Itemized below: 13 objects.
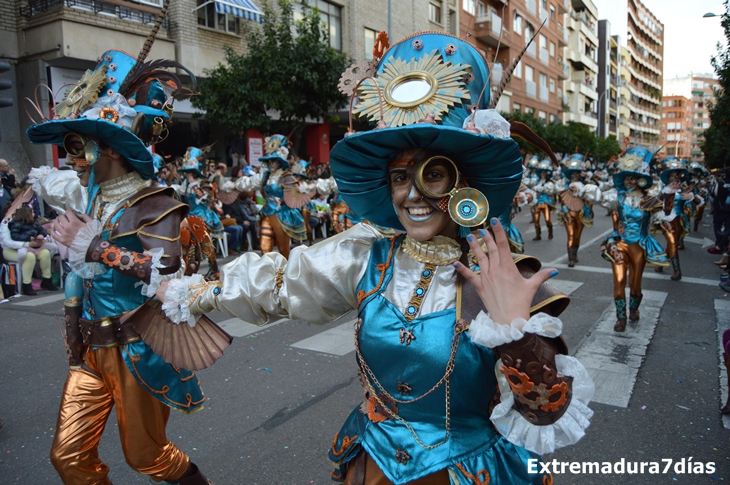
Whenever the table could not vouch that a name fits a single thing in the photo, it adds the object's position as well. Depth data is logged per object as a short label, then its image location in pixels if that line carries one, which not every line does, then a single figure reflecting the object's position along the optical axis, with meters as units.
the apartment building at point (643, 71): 86.88
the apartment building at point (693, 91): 131.38
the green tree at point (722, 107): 13.20
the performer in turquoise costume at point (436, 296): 1.57
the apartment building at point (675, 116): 124.62
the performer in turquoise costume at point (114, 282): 2.62
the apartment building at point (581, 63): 57.88
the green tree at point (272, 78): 15.26
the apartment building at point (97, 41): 13.33
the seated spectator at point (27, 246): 8.80
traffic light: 5.71
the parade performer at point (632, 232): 6.85
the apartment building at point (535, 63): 34.44
